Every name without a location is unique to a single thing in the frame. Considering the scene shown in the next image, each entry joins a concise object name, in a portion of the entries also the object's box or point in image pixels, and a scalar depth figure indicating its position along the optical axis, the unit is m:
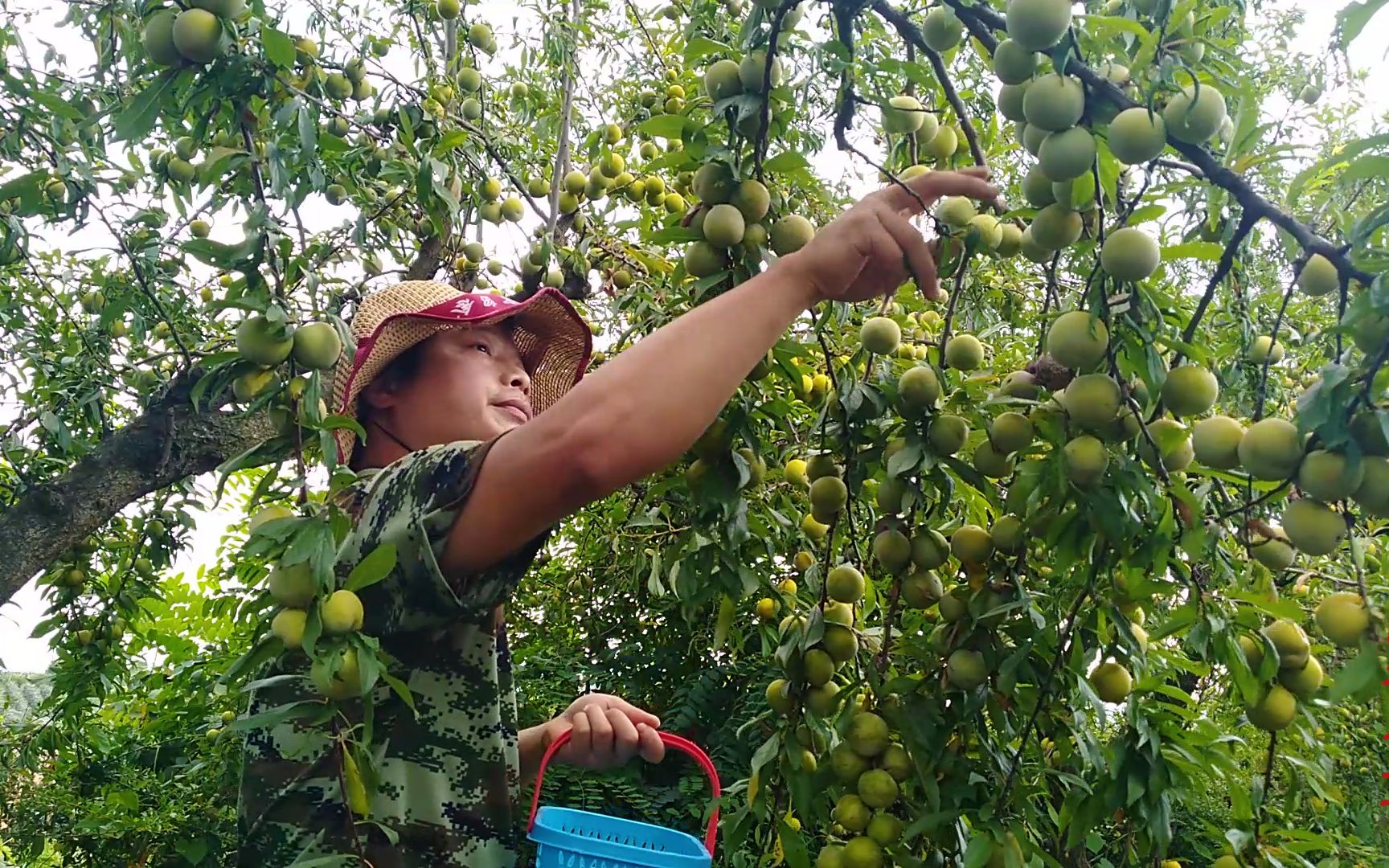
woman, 1.25
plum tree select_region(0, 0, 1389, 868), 1.10
